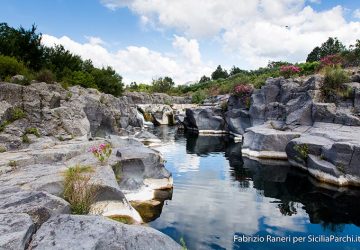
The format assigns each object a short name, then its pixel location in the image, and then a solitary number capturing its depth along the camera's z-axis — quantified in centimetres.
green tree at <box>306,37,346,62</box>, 5075
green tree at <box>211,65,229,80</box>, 8839
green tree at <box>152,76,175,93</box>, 7788
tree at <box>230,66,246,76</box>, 8501
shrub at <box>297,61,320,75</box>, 3528
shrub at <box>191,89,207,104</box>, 5858
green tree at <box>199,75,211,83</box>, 9381
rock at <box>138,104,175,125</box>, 4916
